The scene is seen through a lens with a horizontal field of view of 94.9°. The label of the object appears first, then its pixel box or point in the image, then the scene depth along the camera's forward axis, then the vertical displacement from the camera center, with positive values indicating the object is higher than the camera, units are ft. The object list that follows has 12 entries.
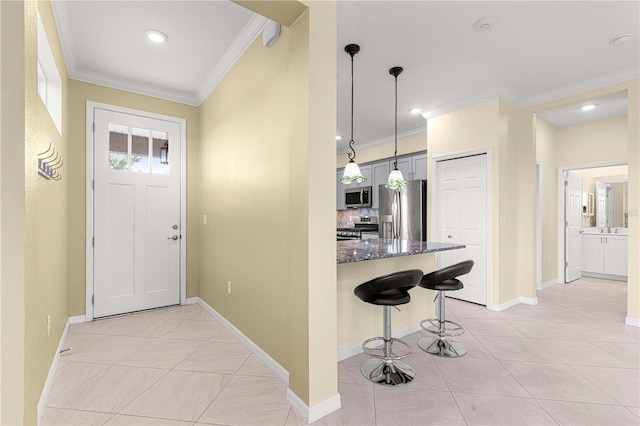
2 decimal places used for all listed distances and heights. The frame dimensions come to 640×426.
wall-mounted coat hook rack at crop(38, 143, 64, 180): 5.85 +1.07
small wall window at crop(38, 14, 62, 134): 6.55 +3.66
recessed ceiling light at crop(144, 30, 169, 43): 8.18 +5.05
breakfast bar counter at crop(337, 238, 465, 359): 8.04 -2.22
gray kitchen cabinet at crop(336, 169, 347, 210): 21.47 +1.28
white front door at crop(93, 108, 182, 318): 11.00 +0.04
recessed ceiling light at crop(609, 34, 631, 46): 8.61 +5.19
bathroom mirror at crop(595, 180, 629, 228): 19.11 +0.63
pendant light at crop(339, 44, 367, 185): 9.78 +1.31
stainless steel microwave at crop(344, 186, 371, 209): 19.29 +1.09
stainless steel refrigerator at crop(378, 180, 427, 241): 14.79 +0.01
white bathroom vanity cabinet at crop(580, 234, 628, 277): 17.28 -2.49
